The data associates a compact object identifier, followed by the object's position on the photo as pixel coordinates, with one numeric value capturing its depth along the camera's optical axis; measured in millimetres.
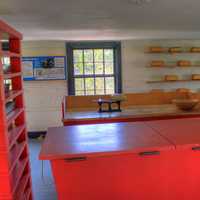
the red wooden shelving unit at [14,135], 1197
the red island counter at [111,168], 1453
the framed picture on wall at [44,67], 5375
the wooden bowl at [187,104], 3352
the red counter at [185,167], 1541
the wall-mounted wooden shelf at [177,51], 5445
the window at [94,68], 5461
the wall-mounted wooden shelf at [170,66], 5586
